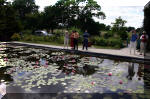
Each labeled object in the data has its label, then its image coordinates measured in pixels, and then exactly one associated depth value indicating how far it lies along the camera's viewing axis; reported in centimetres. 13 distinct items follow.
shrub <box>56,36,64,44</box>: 2214
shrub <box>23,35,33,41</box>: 2598
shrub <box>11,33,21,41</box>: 2608
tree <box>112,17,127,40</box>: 3580
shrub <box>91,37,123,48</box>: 1882
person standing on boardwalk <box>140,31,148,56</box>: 1165
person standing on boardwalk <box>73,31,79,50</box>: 1386
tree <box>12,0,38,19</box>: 6556
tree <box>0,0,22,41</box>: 2602
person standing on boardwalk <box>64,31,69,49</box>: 1471
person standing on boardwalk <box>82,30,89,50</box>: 1397
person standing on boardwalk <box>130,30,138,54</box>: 1173
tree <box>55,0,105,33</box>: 4978
